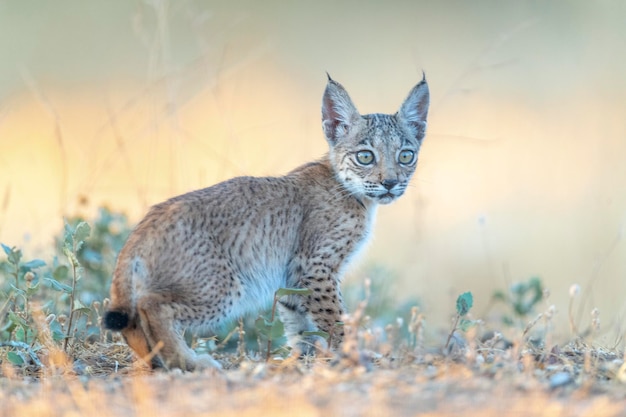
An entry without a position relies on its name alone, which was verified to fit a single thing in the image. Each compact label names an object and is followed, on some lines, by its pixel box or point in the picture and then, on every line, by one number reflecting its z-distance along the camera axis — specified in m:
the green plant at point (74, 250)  13.16
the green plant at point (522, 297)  17.53
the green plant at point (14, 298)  13.35
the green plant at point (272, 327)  12.65
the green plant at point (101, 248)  17.66
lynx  12.57
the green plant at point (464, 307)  12.92
